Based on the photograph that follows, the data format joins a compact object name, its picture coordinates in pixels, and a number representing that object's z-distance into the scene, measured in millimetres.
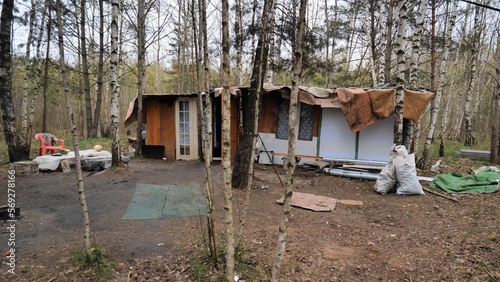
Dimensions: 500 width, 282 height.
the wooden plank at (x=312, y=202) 4624
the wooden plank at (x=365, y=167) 6866
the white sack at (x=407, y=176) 5148
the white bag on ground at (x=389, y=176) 5350
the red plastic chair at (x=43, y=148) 7482
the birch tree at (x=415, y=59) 6469
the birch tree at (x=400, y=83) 5781
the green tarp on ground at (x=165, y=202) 4074
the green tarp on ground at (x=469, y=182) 5266
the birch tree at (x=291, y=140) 1632
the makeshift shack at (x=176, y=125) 8836
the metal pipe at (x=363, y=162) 7242
